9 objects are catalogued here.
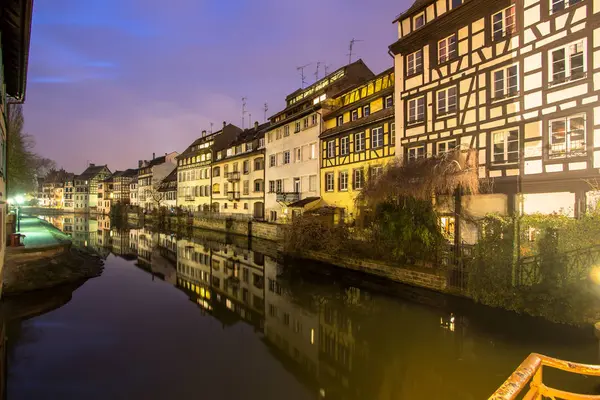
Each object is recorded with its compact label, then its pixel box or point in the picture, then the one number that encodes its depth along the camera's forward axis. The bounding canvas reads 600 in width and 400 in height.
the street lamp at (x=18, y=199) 25.34
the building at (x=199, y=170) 47.06
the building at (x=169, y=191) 57.66
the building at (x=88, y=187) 98.56
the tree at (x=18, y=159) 25.89
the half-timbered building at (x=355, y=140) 21.33
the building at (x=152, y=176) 65.69
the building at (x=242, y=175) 36.41
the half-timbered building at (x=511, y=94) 12.45
